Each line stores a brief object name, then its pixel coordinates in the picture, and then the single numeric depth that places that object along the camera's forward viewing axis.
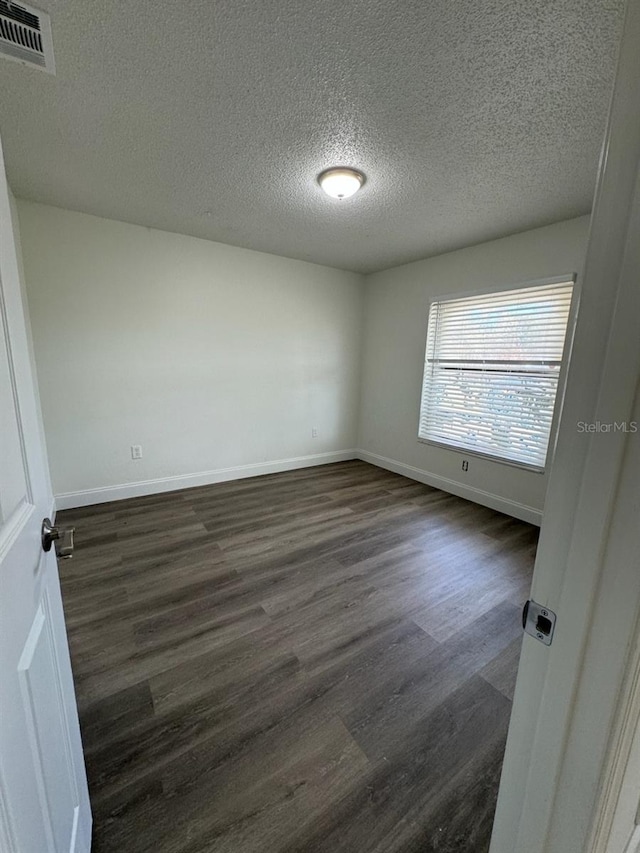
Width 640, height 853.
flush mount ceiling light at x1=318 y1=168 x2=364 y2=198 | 2.11
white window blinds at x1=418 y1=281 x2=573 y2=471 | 2.89
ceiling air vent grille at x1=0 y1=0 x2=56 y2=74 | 1.21
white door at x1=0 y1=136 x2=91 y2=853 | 0.56
